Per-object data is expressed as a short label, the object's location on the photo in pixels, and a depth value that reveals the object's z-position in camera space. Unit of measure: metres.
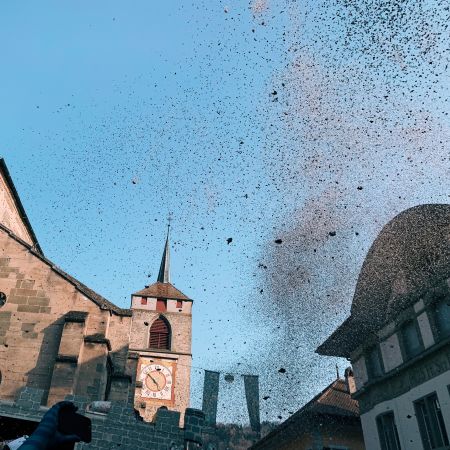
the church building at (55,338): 16.02
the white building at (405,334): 16.89
